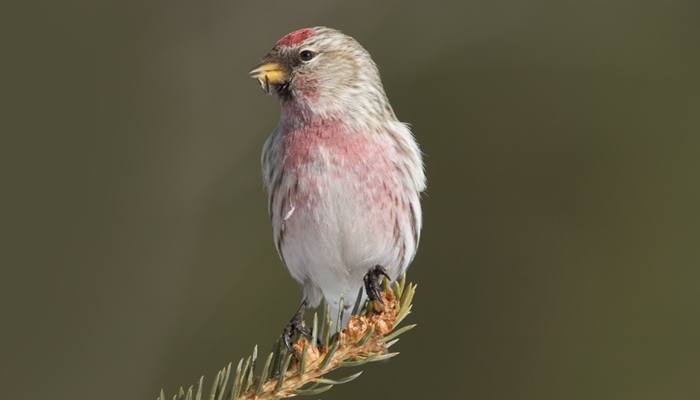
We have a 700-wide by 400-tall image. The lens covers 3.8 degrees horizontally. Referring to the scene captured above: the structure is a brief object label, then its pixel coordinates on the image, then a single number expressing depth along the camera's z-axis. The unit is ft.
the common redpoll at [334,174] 8.13
